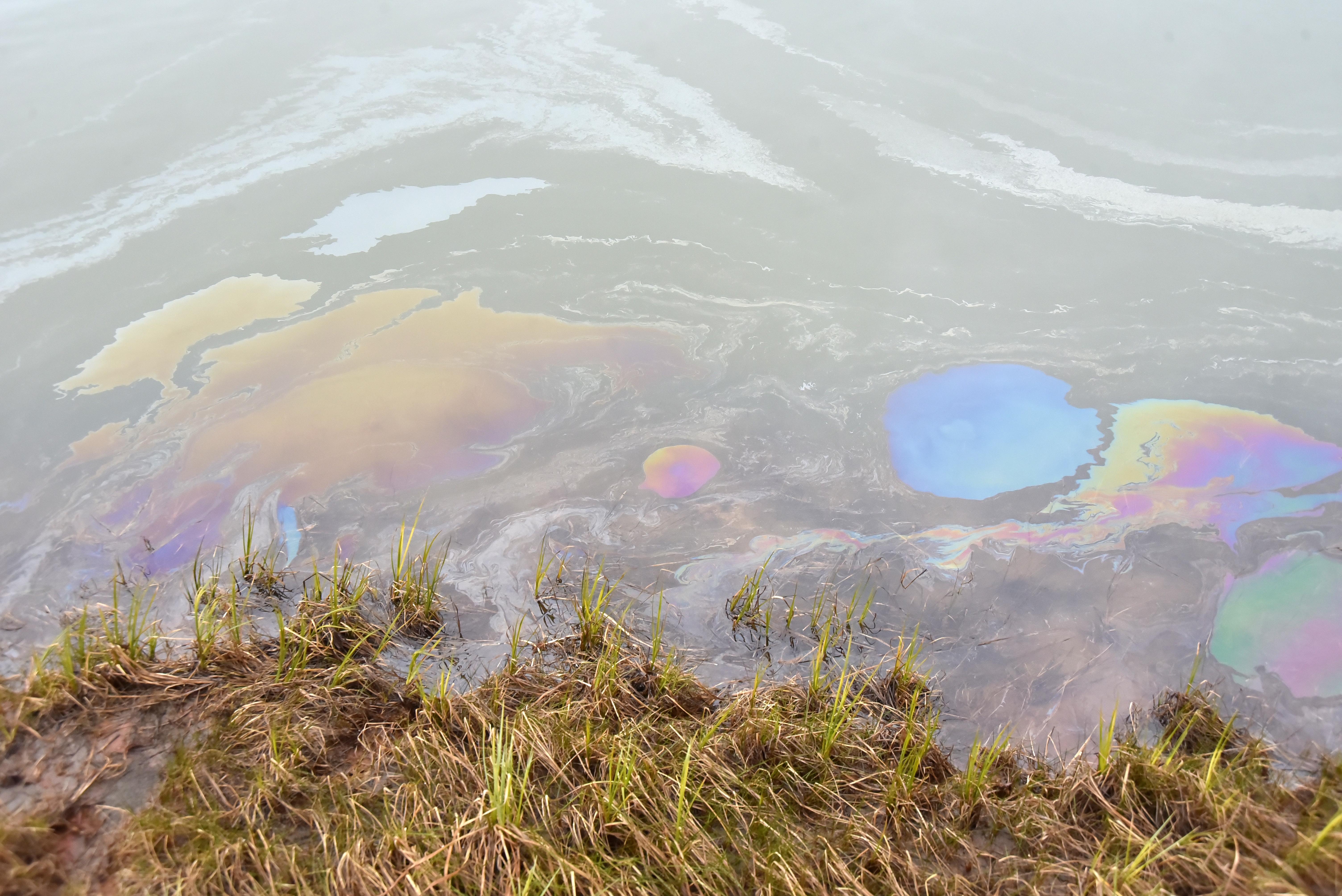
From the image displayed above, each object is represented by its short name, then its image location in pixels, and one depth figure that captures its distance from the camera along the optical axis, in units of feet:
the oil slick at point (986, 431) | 7.92
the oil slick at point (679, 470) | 7.79
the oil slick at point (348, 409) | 7.54
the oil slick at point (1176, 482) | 7.35
